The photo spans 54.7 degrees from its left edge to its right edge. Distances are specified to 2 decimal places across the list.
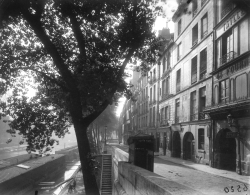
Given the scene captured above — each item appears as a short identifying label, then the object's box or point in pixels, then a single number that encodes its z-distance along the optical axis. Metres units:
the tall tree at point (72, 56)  8.66
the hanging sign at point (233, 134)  13.67
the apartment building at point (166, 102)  27.16
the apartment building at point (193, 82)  18.52
